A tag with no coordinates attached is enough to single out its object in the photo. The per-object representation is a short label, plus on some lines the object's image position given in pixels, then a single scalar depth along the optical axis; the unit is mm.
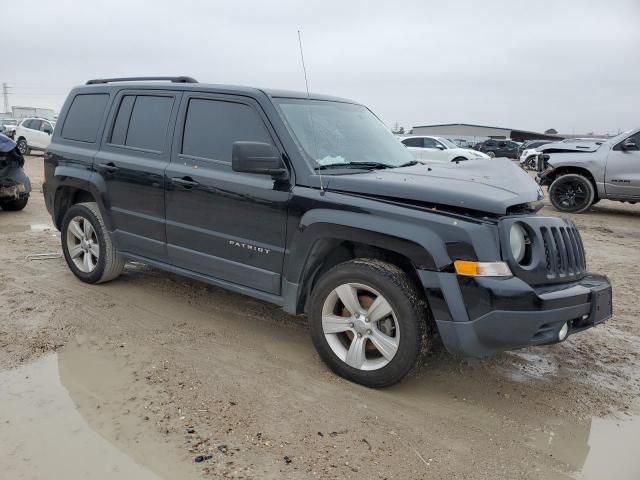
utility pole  100625
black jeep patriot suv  2967
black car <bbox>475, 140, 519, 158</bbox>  38656
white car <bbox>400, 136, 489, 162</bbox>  18672
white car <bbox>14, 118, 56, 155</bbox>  23500
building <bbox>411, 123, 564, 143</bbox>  70688
